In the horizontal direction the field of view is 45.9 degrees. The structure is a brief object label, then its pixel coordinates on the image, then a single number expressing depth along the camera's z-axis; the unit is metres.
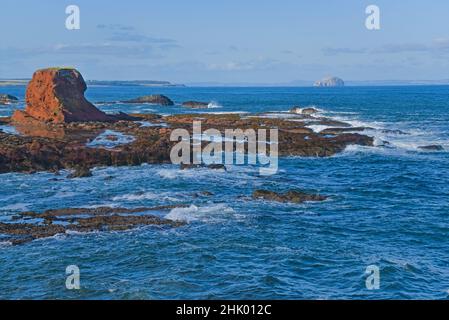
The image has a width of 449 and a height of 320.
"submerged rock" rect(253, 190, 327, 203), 37.47
